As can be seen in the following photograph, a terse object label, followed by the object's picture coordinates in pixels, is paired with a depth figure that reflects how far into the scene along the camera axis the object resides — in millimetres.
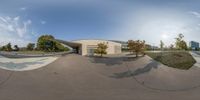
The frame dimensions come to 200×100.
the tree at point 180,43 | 15889
